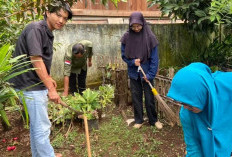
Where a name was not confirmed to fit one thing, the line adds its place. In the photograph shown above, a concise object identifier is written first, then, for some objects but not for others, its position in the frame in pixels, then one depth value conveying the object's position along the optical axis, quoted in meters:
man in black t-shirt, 2.11
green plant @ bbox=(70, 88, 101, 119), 3.53
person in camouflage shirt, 3.92
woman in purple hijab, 3.38
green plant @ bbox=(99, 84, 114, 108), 3.95
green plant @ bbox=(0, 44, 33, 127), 1.25
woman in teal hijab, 1.43
